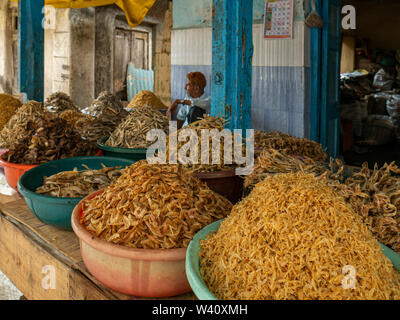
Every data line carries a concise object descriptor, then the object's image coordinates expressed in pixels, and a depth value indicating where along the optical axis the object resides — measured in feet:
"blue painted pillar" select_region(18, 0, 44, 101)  12.87
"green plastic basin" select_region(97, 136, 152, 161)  7.86
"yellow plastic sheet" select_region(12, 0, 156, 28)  18.71
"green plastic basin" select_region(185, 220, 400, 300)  3.23
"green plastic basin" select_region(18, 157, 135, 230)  5.62
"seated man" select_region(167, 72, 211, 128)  13.01
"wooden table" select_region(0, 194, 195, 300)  4.75
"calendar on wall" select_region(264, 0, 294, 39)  13.55
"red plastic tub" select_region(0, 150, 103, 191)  7.04
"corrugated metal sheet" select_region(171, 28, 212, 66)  16.55
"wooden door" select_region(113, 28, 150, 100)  29.01
